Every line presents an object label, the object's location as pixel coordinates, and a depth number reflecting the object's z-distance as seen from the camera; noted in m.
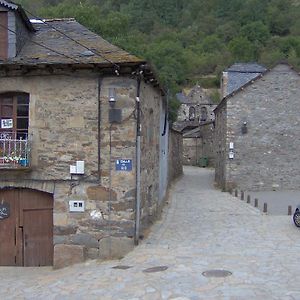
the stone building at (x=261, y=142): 27.67
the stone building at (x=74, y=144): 11.73
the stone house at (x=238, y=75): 38.22
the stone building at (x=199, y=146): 52.63
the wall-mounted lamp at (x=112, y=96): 11.69
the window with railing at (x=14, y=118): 12.08
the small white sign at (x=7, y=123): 12.15
